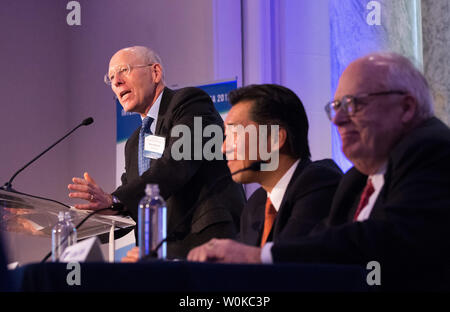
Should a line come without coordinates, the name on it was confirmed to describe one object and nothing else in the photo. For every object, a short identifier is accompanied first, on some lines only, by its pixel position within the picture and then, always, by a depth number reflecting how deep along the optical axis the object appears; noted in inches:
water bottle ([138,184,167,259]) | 170.1
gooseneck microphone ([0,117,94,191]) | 246.5
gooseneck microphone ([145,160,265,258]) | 144.9
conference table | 115.0
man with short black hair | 199.8
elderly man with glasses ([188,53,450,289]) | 132.0
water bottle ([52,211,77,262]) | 212.4
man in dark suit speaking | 248.2
